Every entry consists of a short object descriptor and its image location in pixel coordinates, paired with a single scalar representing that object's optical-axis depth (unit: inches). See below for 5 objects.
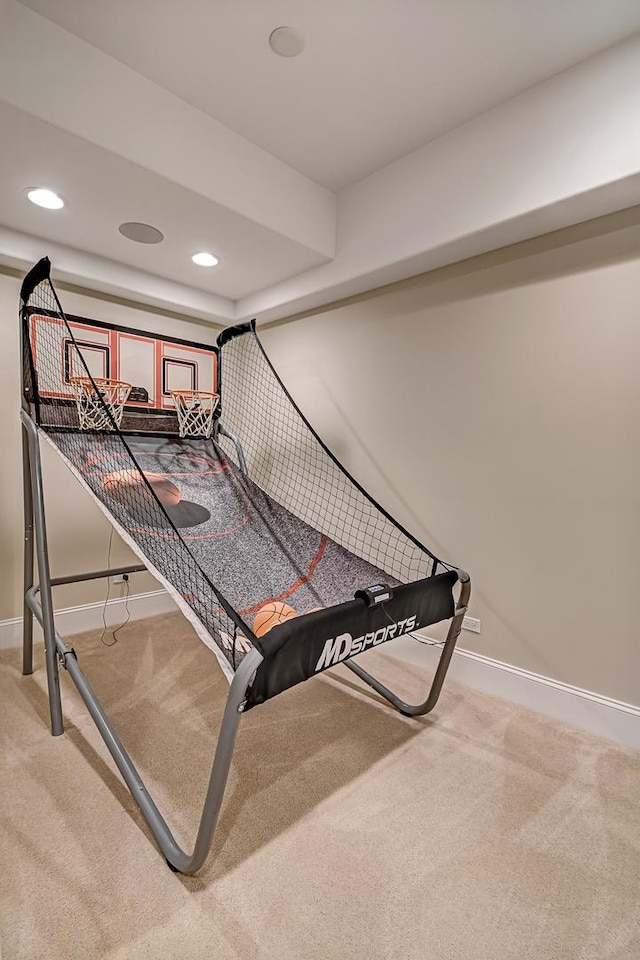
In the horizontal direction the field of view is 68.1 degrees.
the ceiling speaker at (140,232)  104.6
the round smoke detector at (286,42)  73.4
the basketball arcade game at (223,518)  56.2
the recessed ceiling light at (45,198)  92.1
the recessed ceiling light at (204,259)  118.9
